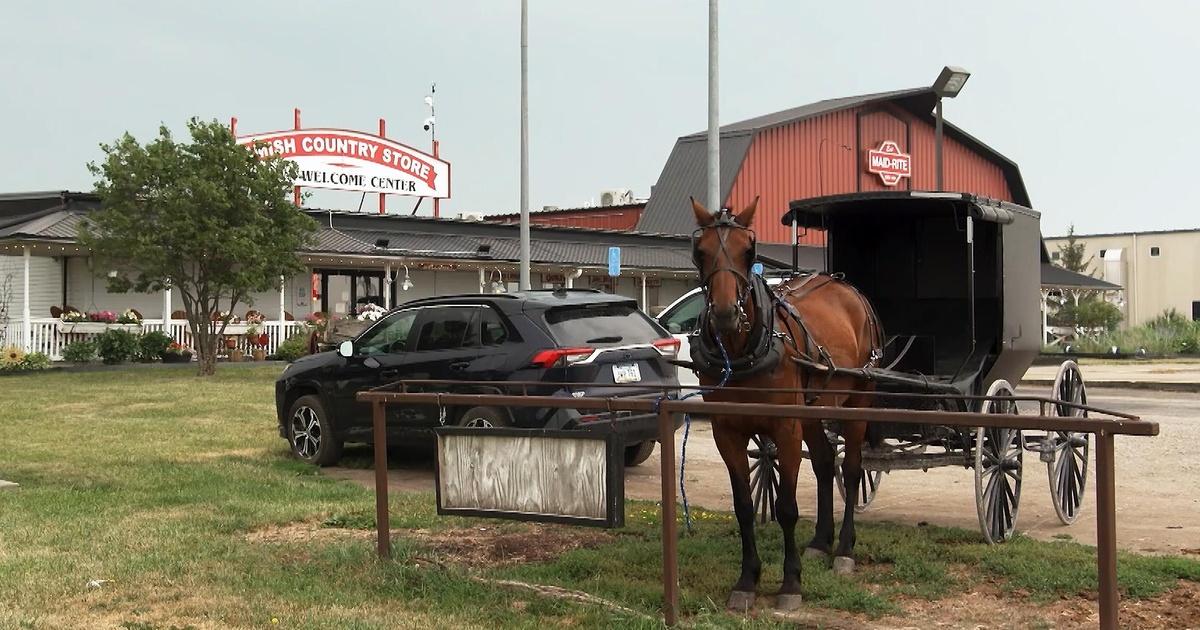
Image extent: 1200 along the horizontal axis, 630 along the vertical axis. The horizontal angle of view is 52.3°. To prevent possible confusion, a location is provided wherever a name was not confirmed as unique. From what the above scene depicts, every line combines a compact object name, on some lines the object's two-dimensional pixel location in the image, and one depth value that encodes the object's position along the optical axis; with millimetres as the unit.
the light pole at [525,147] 24703
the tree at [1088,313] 49969
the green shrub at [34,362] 27547
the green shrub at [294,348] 29797
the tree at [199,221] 25359
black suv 11281
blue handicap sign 22406
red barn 46219
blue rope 6605
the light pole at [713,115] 19047
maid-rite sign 50375
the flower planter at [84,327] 29188
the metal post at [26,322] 28391
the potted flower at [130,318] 29828
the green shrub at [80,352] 28281
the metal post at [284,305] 32656
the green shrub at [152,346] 29453
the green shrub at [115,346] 28781
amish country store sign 43469
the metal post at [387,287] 34375
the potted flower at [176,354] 30078
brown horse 6383
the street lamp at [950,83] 18484
